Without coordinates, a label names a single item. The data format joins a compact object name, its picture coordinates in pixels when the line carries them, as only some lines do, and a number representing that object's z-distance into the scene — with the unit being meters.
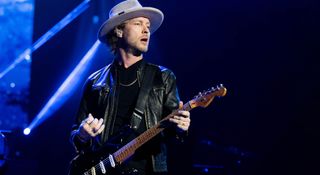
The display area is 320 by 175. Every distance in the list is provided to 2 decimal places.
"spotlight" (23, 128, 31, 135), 15.49
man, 6.23
